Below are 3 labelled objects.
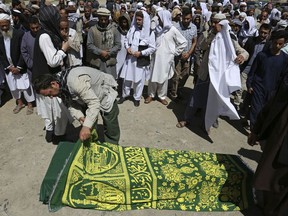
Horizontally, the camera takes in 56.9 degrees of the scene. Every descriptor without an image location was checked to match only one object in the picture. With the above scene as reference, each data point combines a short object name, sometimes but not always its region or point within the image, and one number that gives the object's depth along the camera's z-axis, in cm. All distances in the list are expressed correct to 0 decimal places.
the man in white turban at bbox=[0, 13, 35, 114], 433
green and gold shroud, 269
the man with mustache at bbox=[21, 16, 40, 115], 402
